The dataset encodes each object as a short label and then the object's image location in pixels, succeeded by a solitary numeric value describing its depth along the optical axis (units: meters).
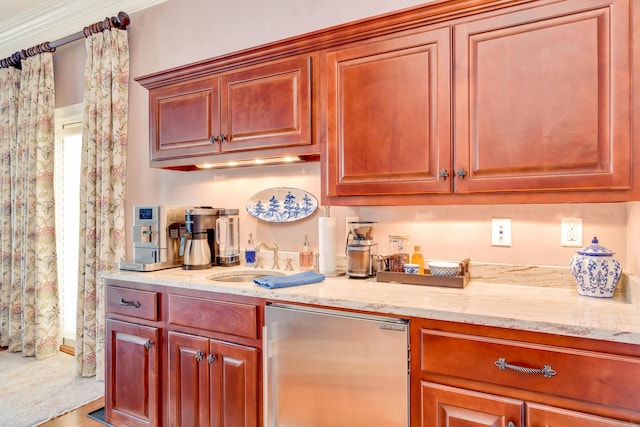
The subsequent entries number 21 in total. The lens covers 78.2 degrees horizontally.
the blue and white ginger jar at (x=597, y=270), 1.47
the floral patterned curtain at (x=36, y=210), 3.39
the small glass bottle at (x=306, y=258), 2.26
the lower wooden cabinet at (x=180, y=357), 1.75
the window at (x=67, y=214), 3.64
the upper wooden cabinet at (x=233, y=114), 1.97
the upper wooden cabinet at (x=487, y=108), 1.37
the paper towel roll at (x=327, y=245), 2.06
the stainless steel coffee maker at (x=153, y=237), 2.26
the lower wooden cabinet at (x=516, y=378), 1.12
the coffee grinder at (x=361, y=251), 1.96
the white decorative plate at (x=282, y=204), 2.36
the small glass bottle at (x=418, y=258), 1.92
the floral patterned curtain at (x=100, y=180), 2.93
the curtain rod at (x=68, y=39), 2.98
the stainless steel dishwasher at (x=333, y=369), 1.42
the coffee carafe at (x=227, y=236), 2.42
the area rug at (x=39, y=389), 2.46
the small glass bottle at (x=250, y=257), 2.45
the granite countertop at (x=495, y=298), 1.20
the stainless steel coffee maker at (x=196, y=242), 2.31
